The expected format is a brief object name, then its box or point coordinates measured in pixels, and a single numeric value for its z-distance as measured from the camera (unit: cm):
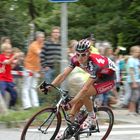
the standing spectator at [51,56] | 1300
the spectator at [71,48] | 1367
